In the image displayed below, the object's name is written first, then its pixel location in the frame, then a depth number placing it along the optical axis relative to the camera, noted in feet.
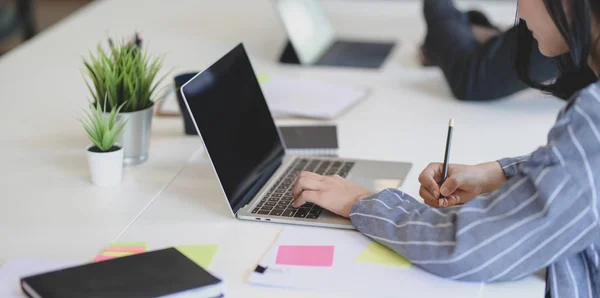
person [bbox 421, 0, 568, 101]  6.06
